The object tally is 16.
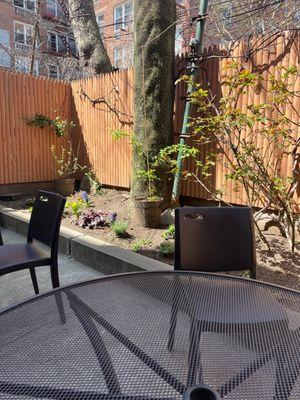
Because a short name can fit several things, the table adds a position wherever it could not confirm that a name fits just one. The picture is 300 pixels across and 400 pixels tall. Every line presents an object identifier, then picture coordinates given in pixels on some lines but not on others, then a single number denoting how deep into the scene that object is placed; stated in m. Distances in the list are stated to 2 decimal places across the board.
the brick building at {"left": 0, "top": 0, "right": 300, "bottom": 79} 7.82
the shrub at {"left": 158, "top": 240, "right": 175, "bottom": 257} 3.24
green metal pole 4.19
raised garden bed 2.76
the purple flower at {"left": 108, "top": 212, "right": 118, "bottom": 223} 4.25
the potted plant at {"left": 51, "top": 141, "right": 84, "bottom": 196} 6.45
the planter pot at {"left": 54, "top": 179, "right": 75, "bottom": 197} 6.43
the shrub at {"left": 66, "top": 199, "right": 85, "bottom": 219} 4.62
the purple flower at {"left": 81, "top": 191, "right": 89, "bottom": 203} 5.39
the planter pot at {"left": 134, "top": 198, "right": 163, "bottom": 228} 3.98
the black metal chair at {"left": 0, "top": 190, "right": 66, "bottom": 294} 2.30
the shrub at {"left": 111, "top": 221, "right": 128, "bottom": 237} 3.75
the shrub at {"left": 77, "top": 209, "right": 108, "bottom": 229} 4.23
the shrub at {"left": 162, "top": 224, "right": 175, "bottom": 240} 3.65
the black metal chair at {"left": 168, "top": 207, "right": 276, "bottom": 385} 1.87
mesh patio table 0.89
